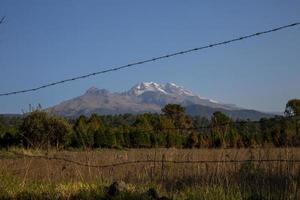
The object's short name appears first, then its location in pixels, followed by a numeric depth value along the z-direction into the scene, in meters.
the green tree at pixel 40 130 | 13.26
